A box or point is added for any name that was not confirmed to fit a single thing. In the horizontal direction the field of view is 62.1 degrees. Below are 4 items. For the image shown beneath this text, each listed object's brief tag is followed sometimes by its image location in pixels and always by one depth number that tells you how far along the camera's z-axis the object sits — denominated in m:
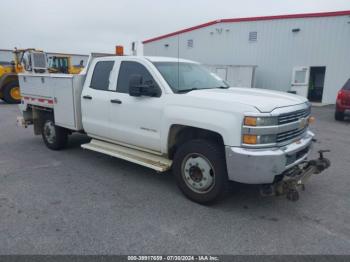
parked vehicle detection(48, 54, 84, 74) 17.77
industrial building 16.56
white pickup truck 3.36
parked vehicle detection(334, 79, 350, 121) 10.82
